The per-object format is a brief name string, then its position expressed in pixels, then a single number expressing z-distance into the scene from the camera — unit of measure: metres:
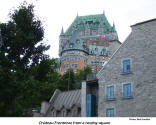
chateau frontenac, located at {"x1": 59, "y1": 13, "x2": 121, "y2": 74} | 115.19
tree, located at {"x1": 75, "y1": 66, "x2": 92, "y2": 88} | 73.84
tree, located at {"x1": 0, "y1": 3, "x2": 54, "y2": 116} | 21.05
